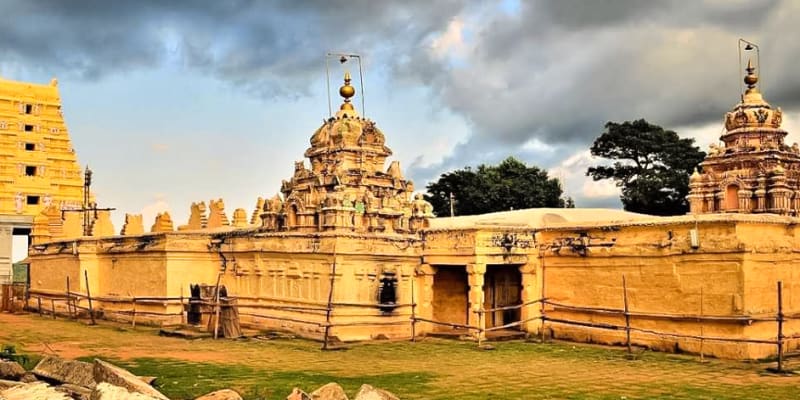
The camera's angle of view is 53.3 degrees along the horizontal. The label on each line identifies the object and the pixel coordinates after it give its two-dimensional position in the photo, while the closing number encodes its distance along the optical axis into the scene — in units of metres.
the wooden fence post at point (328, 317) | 19.66
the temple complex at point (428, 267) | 18.12
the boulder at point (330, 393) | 10.66
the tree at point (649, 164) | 50.97
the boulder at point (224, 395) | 10.73
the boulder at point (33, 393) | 10.09
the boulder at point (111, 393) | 9.56
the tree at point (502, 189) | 54.06
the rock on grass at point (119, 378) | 10.65
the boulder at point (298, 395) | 10.41
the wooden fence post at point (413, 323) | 21.30
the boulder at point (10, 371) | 12.08
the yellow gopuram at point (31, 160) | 45.38
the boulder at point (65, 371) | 11.84
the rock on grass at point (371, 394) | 10.12
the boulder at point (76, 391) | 10.76
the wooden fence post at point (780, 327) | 15.28
